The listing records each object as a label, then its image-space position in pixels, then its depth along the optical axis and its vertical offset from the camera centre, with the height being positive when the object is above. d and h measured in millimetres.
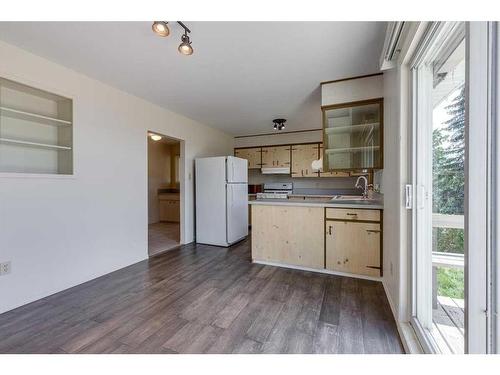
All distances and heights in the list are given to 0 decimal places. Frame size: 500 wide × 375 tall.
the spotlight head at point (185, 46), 1784 +1144
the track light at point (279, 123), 4359 +1248
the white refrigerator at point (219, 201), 3941 -279
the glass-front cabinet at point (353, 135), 2688 +661
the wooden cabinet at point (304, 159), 5246 +636
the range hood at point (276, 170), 5445 +380
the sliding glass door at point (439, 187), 1131 -11
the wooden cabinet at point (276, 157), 5480 +726
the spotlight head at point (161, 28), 1579 +1137
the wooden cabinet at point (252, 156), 5738 +790
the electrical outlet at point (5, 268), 1934 -726
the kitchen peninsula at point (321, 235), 2504 -619
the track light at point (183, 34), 1584 +1148
